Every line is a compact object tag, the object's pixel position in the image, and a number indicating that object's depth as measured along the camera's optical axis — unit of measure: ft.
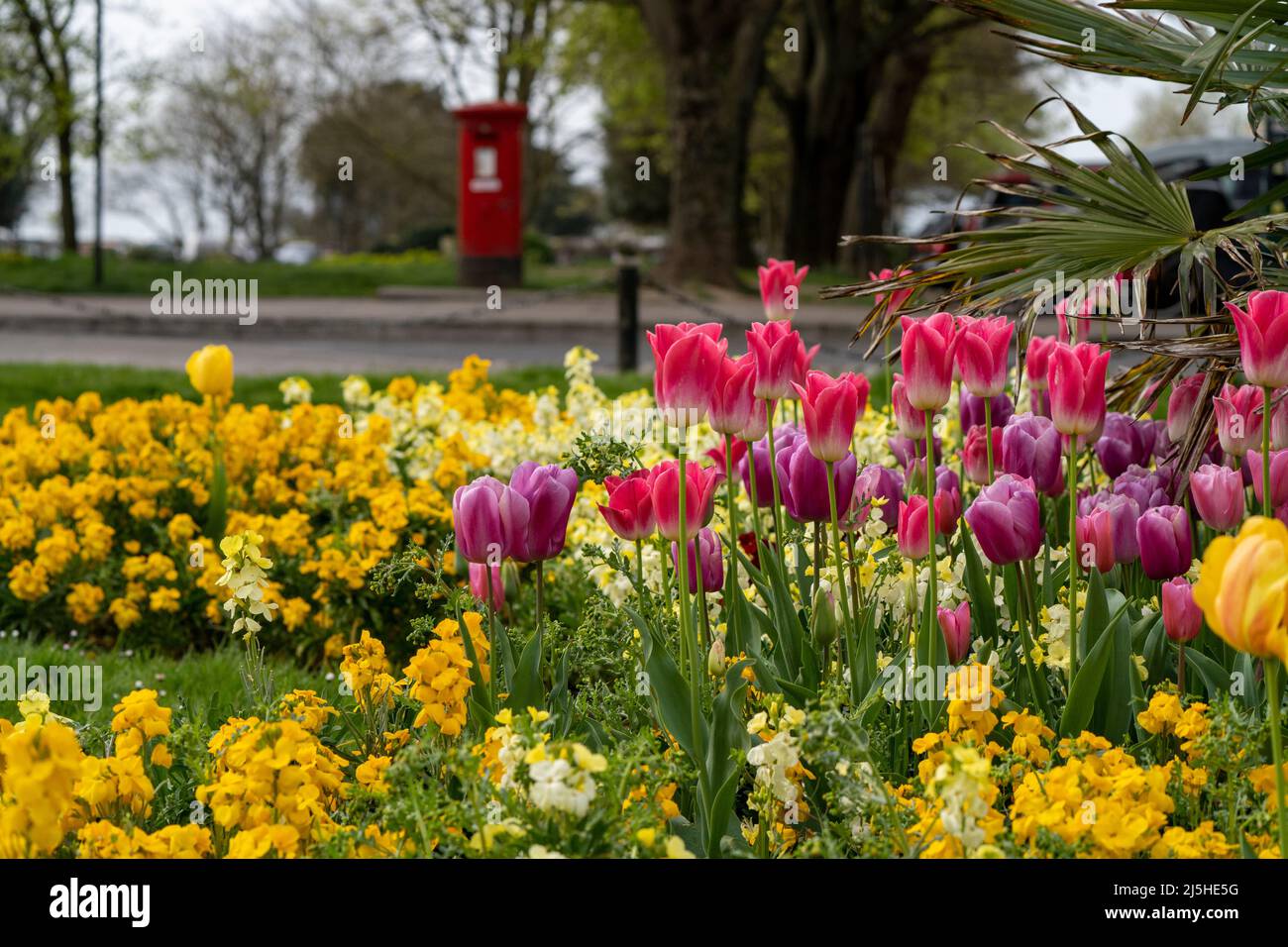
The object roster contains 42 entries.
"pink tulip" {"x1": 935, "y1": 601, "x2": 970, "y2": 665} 7.77
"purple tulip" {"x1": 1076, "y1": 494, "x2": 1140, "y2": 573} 8.13
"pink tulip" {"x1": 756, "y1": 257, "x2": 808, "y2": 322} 11.05
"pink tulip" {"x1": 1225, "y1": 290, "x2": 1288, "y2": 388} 6.87
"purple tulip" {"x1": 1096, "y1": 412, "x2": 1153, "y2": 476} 10.54
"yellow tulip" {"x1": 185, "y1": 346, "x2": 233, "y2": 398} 15.40
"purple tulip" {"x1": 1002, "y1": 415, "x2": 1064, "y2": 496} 8.94
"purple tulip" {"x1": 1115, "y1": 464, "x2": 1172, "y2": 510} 8.95
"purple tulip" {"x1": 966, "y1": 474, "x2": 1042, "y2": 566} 7.42
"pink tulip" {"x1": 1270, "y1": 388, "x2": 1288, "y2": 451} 8.61
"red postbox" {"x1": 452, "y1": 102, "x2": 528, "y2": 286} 66.85
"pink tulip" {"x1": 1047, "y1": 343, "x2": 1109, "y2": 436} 7.13
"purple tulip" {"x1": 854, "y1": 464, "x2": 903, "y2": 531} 9.12
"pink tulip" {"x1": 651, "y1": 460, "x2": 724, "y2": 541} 6.76
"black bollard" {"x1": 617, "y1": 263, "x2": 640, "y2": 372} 33.96
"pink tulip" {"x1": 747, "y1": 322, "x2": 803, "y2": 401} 7.70
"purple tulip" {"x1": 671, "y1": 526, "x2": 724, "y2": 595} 8.11
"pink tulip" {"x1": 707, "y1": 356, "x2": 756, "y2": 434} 7.14
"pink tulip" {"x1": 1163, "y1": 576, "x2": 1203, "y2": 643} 7.58
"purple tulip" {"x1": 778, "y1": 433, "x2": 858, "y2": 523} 8.20
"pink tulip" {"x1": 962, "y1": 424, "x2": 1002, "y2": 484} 9.20
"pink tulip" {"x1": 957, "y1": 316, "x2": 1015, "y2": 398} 7.91
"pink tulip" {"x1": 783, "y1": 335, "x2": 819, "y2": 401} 8.57
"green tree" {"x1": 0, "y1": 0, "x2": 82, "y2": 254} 79.56
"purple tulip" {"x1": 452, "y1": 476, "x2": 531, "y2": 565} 7.05
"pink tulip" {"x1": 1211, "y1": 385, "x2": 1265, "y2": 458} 8.18
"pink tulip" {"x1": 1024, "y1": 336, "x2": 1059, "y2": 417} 9.81
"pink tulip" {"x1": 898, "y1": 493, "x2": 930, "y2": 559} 7.86
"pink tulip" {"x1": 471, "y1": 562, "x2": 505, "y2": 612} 8.11
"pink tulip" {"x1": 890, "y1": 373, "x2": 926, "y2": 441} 8.98
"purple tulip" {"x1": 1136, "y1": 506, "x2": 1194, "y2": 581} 8.05
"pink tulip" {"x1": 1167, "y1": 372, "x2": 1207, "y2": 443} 9.73
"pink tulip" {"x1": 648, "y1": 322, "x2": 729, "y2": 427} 7.02
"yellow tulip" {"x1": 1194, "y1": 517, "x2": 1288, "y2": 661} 4.37
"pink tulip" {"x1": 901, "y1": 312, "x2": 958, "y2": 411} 7.08
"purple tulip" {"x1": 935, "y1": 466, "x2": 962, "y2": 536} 8.78
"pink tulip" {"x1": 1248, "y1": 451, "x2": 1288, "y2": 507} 8.29
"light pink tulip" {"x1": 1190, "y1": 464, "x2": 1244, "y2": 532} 8.13
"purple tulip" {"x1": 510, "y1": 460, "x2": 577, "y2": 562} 7.27
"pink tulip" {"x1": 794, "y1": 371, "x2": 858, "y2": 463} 7.15
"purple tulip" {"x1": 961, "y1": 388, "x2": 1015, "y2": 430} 10.70
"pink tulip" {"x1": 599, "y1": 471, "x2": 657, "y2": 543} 7.00
